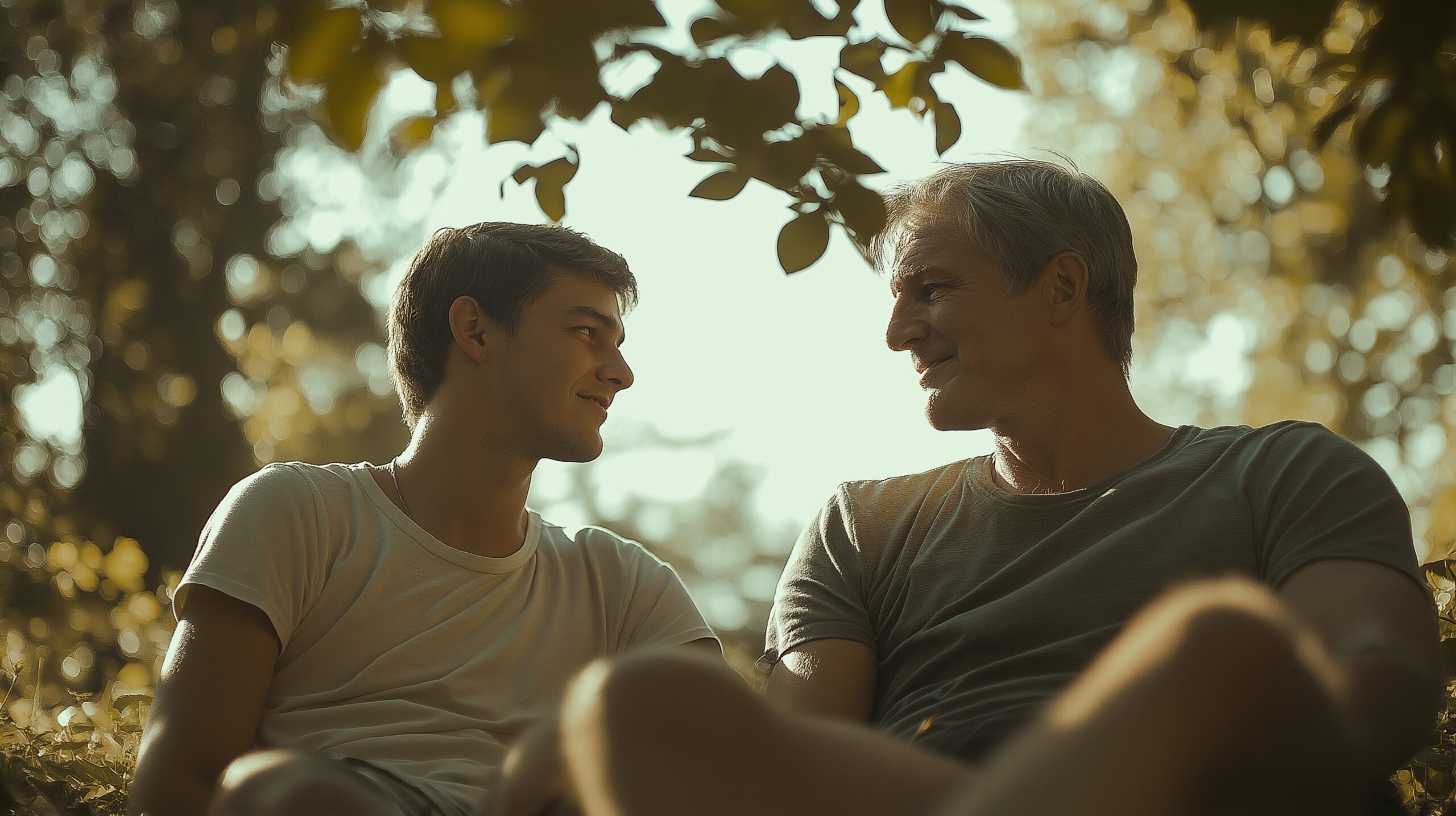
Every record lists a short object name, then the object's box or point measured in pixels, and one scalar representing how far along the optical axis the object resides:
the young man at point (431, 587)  2.04
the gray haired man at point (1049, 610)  1.16
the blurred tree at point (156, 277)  9.07
